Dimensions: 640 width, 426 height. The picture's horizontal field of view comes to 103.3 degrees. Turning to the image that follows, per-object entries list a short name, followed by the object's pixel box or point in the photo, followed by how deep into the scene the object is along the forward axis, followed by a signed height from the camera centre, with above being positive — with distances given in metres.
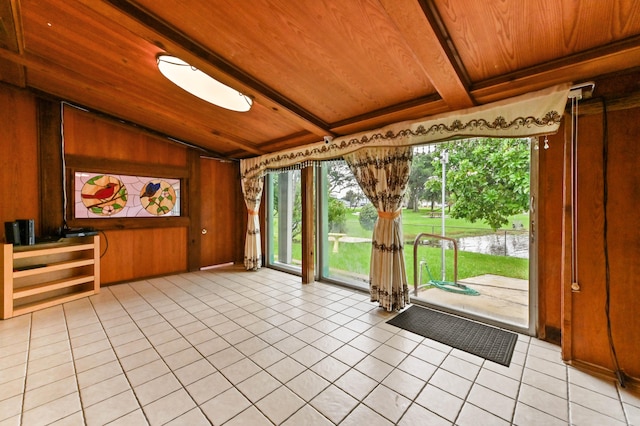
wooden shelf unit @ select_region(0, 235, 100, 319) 2.67 -0.75
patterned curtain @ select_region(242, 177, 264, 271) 4.63 -0.26
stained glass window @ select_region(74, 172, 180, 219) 3.54 +0.26
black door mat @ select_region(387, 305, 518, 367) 2.07 -1.16
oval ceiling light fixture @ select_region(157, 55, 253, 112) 2.22 +1.24
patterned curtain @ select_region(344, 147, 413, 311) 2.76 -0.17
